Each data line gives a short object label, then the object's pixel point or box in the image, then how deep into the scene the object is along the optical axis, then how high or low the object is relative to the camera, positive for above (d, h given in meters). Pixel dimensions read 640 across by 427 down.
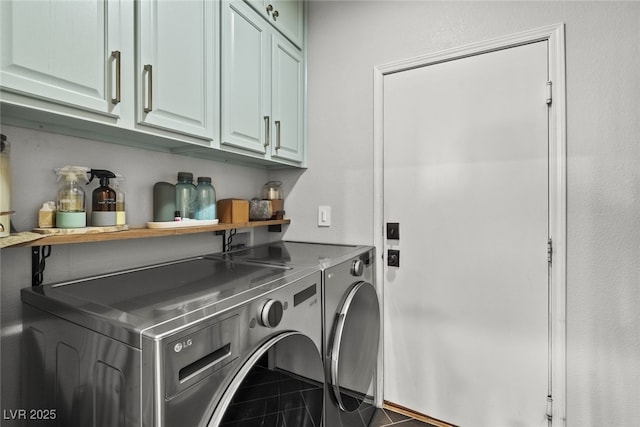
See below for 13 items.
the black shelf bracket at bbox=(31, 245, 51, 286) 1.03 -0.18
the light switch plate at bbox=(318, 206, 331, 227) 2.01 -0.03
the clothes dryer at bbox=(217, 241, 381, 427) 1.24 -0.50
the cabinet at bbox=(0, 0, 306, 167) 0.82 +0.48
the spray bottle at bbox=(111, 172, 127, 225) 1.14 +0.03
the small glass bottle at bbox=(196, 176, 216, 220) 1.50 +0.06
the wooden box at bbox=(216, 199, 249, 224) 1.65 +0.01
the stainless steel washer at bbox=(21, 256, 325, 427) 0.63 -0.34
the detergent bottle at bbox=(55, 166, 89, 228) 1.00 +0.04
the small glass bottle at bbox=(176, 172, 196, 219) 1.44 +0.07
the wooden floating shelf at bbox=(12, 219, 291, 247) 0.90 -0.08
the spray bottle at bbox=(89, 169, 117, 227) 1.09 +0.03
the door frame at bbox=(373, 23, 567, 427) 1.41 +0.03
